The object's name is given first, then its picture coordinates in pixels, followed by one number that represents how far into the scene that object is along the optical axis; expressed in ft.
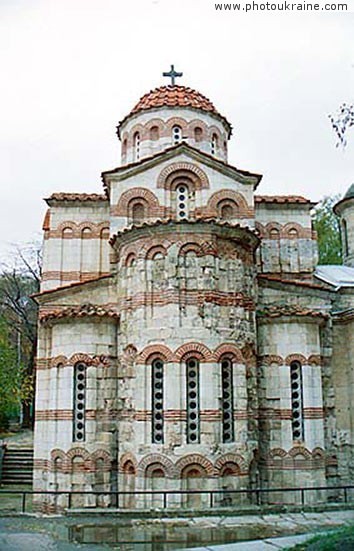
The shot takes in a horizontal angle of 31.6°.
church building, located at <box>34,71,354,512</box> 47.37
